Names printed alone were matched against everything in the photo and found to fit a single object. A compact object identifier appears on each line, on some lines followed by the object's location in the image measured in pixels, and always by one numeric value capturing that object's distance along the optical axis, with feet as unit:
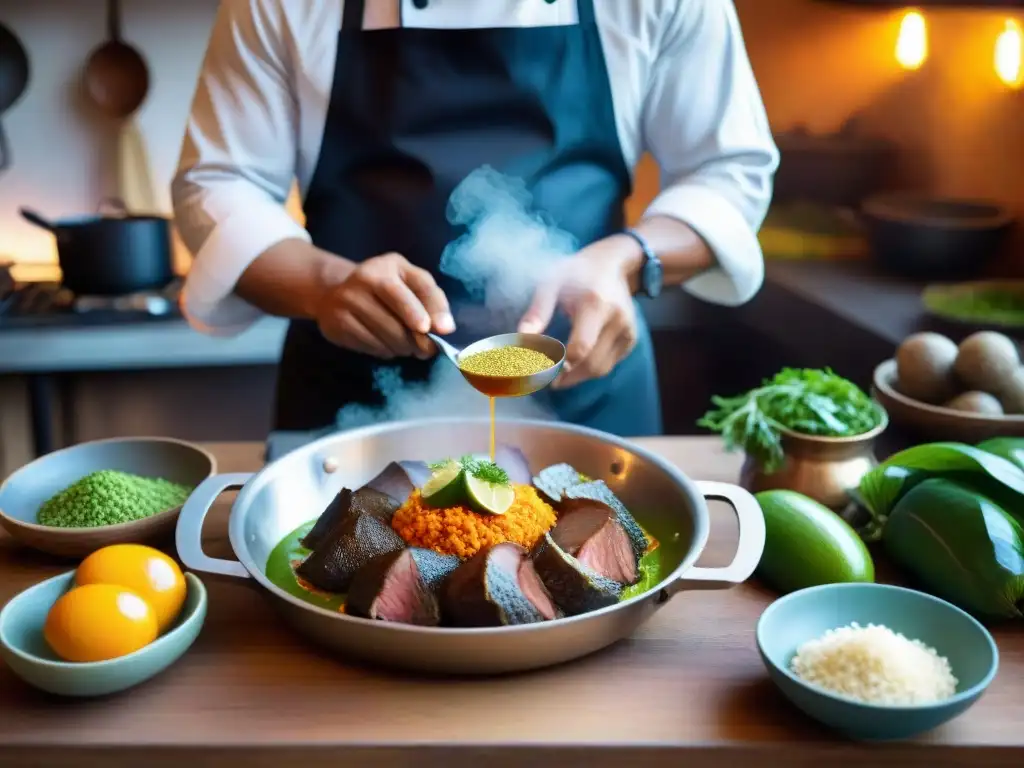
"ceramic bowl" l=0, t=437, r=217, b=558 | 3.74
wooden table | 2.85
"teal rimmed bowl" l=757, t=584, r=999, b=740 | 2.77
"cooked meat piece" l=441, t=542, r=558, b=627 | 3.08
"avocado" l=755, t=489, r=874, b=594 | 3.61
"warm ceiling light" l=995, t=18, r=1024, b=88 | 7.88
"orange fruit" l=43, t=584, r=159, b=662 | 2.97
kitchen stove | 7.95
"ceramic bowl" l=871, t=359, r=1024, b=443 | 4.45
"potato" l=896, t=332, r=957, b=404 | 4.83
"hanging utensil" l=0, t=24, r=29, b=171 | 8.82
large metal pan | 3.00
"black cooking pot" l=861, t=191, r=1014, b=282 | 7.34
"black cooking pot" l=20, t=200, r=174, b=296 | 7.71
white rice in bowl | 2.86
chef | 5.34
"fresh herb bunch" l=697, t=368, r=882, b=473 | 4.23
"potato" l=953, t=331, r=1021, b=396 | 4.69
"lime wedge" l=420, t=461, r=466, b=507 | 3.61
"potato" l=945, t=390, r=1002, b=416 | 4.56
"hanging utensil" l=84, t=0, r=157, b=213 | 8.95
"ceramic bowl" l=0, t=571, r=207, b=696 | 2.91
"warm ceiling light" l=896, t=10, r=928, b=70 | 8.73
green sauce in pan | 3.51
